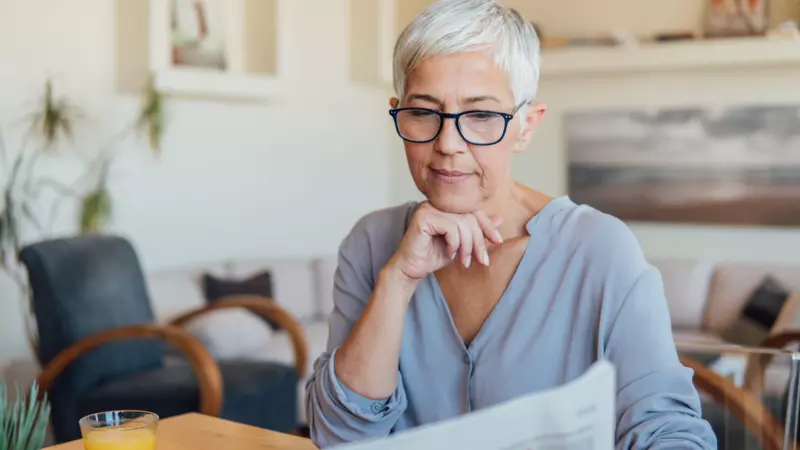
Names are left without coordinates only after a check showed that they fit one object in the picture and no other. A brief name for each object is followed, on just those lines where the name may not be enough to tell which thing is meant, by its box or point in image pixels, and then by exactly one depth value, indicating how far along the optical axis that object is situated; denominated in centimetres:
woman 128
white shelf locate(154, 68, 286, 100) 435
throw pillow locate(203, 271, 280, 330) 444
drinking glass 124
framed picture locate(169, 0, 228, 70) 450
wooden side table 144
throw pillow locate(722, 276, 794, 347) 432
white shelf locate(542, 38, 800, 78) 473
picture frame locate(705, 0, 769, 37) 488
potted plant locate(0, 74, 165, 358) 383
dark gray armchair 314
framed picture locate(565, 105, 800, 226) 490
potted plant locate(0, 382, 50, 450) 141
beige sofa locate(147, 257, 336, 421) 372
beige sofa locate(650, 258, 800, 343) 467
